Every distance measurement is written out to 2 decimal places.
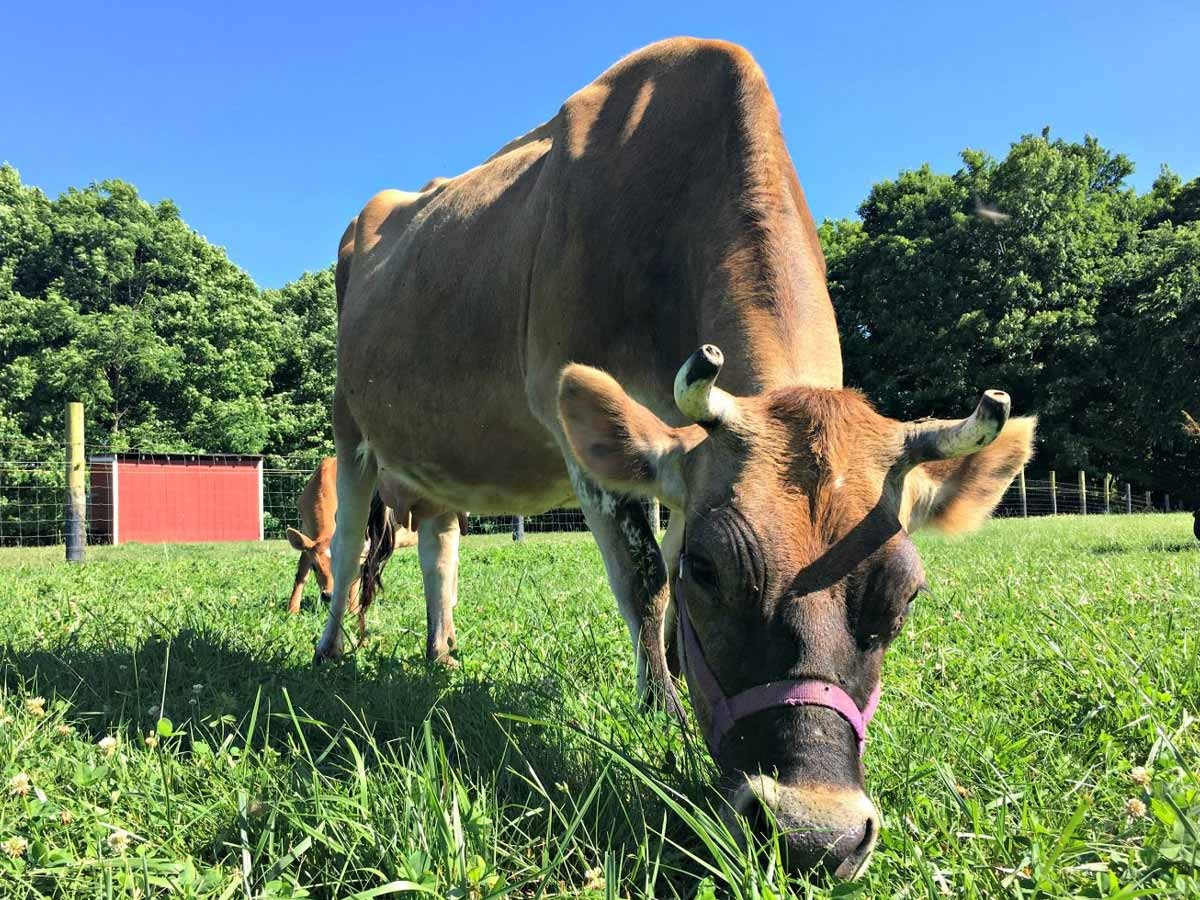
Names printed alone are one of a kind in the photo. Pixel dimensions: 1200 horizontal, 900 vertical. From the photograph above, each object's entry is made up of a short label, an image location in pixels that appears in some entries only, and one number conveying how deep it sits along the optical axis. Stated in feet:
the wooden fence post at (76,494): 40.65
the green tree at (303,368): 114.83
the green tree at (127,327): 103.40
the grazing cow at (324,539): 21.39
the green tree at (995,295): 112.98
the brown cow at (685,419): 6.52
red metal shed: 82.64
